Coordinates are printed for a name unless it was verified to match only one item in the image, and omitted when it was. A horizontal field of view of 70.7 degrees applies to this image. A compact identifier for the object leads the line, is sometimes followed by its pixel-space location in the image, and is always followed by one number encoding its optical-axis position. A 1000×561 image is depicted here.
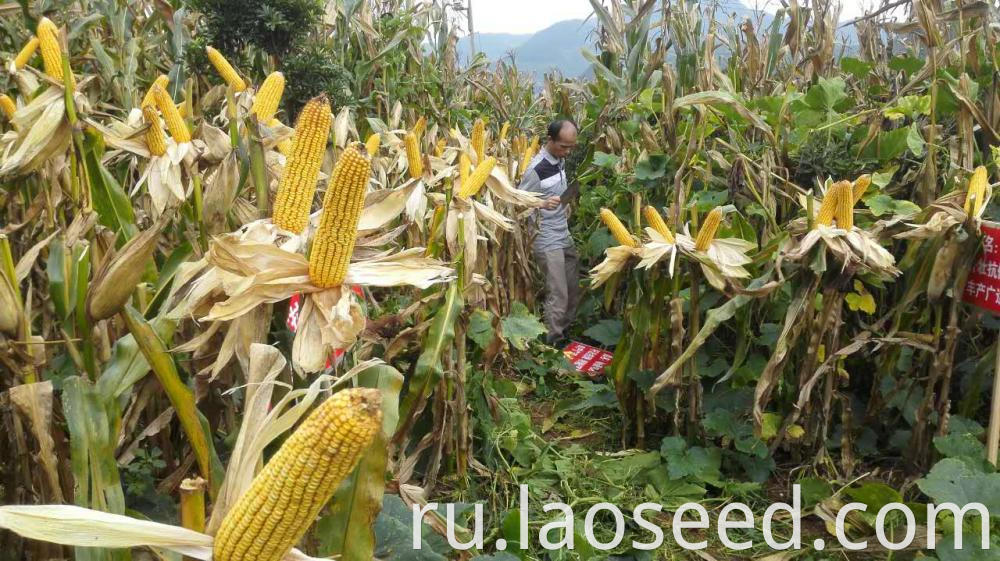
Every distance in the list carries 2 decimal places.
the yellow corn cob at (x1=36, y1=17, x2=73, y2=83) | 2.02
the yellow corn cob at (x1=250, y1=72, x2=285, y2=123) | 2.14
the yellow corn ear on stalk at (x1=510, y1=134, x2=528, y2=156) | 5.92
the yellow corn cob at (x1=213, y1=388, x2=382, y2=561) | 0.87
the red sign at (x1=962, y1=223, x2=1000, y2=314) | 2.57
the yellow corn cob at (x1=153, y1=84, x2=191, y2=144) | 2.07
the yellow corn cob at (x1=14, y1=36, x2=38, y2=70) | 2.54
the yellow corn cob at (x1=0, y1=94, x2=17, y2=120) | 2.31
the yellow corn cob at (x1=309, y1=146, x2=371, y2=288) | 1.29
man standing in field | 5.34
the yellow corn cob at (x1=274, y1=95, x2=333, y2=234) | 1.48
